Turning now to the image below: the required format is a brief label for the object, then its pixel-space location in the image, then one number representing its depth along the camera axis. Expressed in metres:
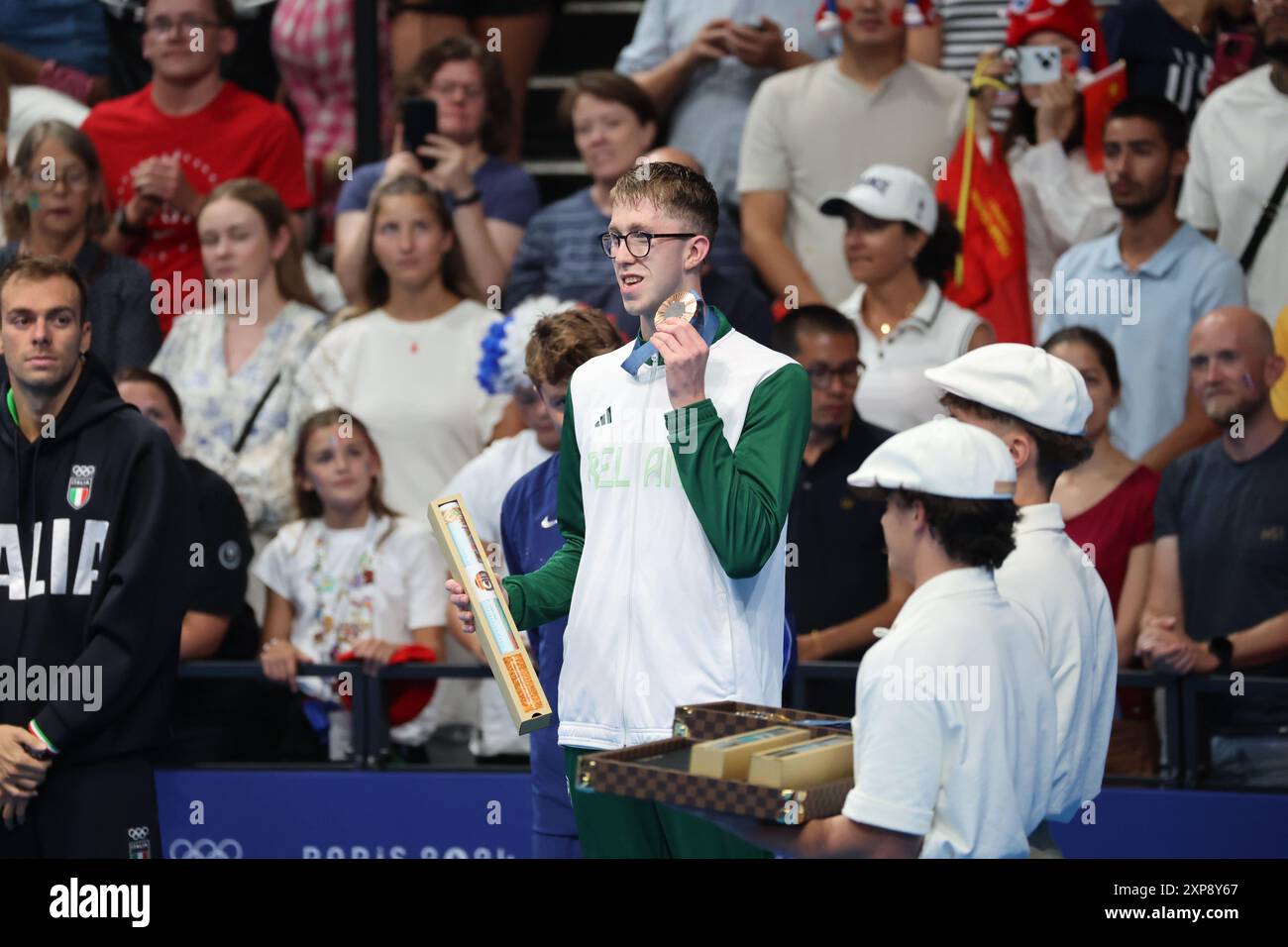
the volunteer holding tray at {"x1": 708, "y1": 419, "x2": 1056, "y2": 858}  6.42
